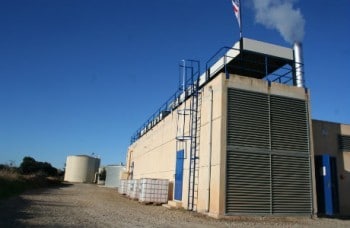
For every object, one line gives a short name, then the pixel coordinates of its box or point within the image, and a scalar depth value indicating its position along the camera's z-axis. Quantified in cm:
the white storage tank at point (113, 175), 5505
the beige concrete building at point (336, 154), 1830
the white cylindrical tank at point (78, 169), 7531
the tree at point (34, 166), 6976
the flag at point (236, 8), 1879
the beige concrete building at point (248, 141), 1521
